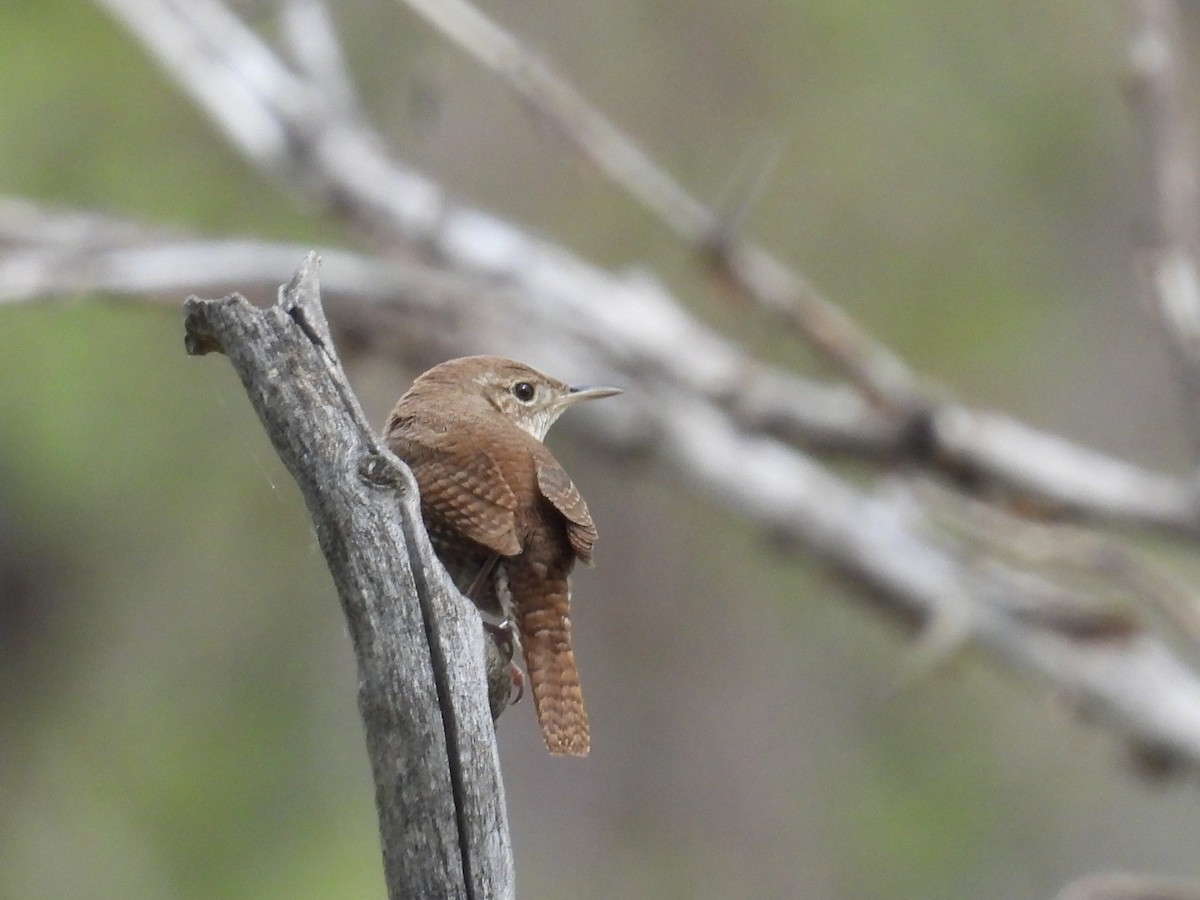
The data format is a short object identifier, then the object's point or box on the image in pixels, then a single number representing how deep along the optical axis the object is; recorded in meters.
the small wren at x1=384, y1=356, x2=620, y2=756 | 4.31
